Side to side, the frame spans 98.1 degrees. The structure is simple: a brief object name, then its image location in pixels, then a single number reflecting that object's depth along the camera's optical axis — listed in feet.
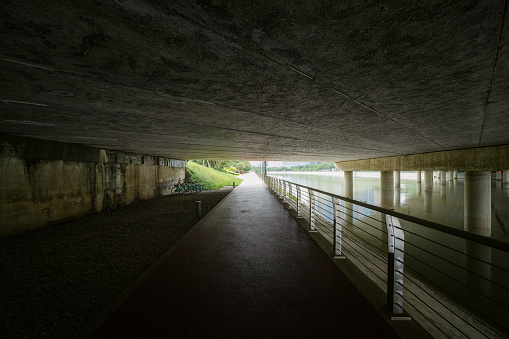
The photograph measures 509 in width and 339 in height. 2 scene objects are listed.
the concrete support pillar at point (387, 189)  67.82
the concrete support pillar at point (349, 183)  89.97
